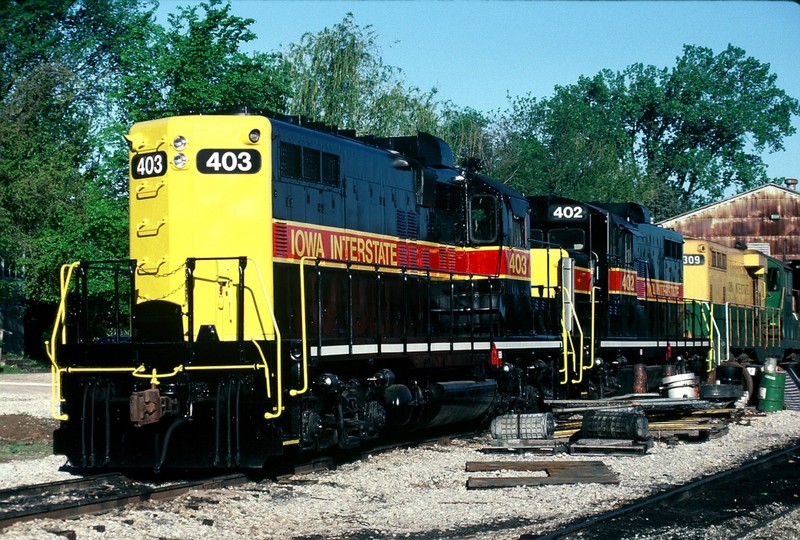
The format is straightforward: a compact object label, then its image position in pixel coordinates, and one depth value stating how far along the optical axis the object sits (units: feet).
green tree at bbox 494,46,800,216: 256.52
